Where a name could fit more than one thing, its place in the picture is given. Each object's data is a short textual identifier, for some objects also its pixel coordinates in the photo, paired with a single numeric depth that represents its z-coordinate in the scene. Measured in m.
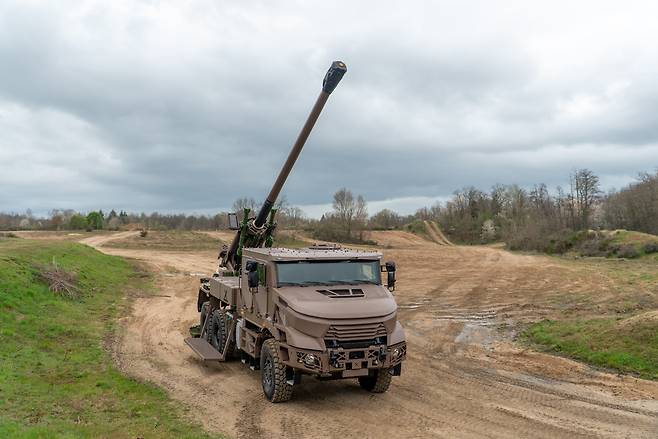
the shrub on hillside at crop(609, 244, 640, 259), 38.74
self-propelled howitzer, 9.48
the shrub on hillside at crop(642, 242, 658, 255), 38.12
